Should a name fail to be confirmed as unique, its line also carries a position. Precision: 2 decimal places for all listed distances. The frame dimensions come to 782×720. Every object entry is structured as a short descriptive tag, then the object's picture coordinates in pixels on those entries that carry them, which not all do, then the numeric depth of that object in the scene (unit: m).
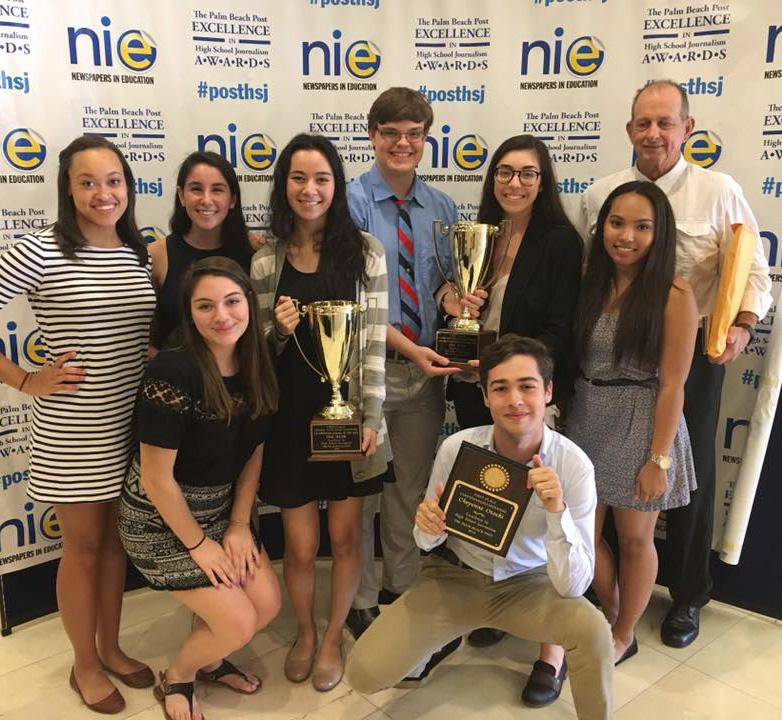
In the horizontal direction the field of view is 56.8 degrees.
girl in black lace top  1.85
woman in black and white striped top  1.89
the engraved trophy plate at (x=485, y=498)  1.73
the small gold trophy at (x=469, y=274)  2.12
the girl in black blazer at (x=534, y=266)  2.14
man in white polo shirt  2.22
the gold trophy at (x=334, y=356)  1.94
